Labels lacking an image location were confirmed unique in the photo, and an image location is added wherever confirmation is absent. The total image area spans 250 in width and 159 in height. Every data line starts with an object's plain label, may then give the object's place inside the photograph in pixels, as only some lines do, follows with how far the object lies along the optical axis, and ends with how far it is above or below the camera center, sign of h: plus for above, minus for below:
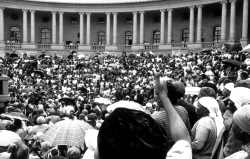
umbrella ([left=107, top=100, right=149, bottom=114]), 5.18 -0.71
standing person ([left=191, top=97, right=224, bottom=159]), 5.70 -1.24
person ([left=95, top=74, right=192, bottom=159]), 2.21 -0.50
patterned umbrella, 7.48 -1.63
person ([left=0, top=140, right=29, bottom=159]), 4.42 -1.20
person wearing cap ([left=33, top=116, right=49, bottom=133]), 9.38 -1.87
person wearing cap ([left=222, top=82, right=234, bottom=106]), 9.68 -0.83
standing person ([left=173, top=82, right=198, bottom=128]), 6.46 -0.91
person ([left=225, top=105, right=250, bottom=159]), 3.79 -0.76
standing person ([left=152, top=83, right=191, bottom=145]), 4.62 -0.74
